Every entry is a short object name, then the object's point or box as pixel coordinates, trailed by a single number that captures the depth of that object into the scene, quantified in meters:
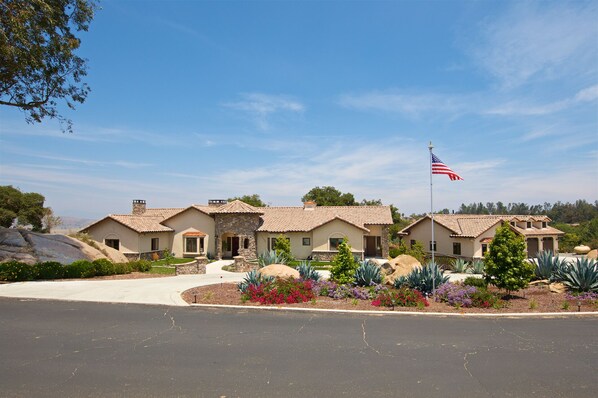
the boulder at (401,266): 17.20
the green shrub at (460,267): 26.08
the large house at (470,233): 32.53
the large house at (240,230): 33.88
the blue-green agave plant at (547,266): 16.89
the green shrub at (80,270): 19.38
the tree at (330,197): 66.31
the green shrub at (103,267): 20.30
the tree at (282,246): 29.59
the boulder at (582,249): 38.75
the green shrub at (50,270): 18.75
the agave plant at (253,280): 15.19
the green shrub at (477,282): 15.88
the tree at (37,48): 17.11
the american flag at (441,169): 14.64
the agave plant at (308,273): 17.27
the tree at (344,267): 16.27
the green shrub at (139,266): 23.53
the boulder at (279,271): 16.58
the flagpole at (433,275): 14.11
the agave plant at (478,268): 24.46
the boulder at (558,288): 15.24
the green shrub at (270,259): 20.77
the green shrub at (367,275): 16.20
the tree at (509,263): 13.86
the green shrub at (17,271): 17.98
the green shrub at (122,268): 21.54
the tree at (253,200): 67.60
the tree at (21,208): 49.03
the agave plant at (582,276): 14.51
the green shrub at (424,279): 14.82
